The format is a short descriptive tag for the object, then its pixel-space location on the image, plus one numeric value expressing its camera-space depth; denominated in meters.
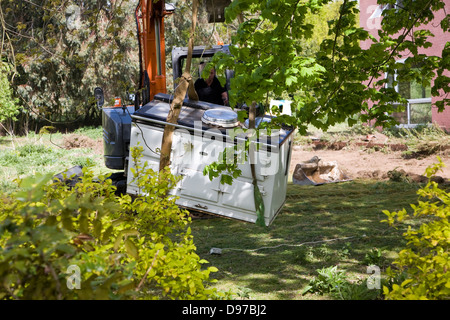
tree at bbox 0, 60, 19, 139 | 15.85
